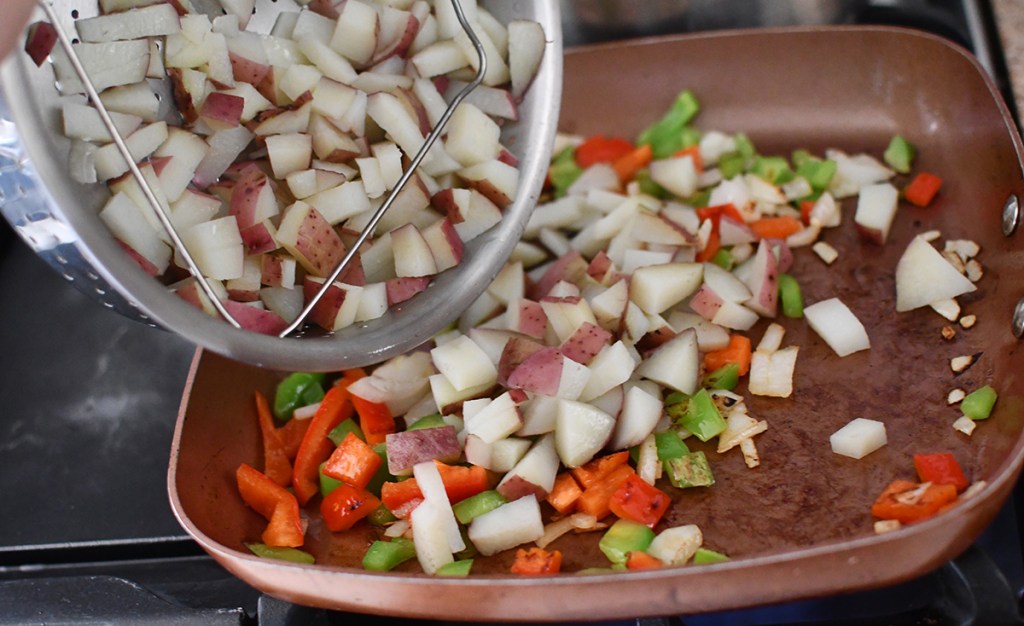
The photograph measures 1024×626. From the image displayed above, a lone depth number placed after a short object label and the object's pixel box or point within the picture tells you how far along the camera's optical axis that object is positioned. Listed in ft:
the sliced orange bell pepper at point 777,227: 2.76
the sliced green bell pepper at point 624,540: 2.44
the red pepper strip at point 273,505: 2.51
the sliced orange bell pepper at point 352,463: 2.53
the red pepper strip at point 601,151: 2.91
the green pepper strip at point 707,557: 2.39
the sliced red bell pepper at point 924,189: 2.73
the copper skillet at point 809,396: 2.34
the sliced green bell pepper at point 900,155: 2.78
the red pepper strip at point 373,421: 2.59
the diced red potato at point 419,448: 2.51
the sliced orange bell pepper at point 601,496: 2.49
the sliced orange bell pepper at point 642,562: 2.41
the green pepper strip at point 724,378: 2.60
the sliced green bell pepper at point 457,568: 2.44
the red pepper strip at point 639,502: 2.46
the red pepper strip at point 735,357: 2.62
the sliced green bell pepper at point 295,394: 2.65
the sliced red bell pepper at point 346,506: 2.52
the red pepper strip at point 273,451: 2.59
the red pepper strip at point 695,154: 2.87
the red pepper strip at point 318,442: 2.58
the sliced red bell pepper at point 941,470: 2.43
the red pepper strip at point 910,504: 2.40
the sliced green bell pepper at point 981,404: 2.49
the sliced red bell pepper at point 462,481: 2.51
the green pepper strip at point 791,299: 2.67
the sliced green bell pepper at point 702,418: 2.53
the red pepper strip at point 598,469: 2.51
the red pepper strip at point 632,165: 2.89
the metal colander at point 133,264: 2.23
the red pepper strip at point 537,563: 2.43
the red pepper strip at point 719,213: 2.77
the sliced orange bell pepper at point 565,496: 2.50
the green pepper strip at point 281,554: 2.49
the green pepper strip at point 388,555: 2.46
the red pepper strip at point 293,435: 2.62
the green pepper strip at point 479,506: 2.50
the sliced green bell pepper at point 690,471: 2.50
